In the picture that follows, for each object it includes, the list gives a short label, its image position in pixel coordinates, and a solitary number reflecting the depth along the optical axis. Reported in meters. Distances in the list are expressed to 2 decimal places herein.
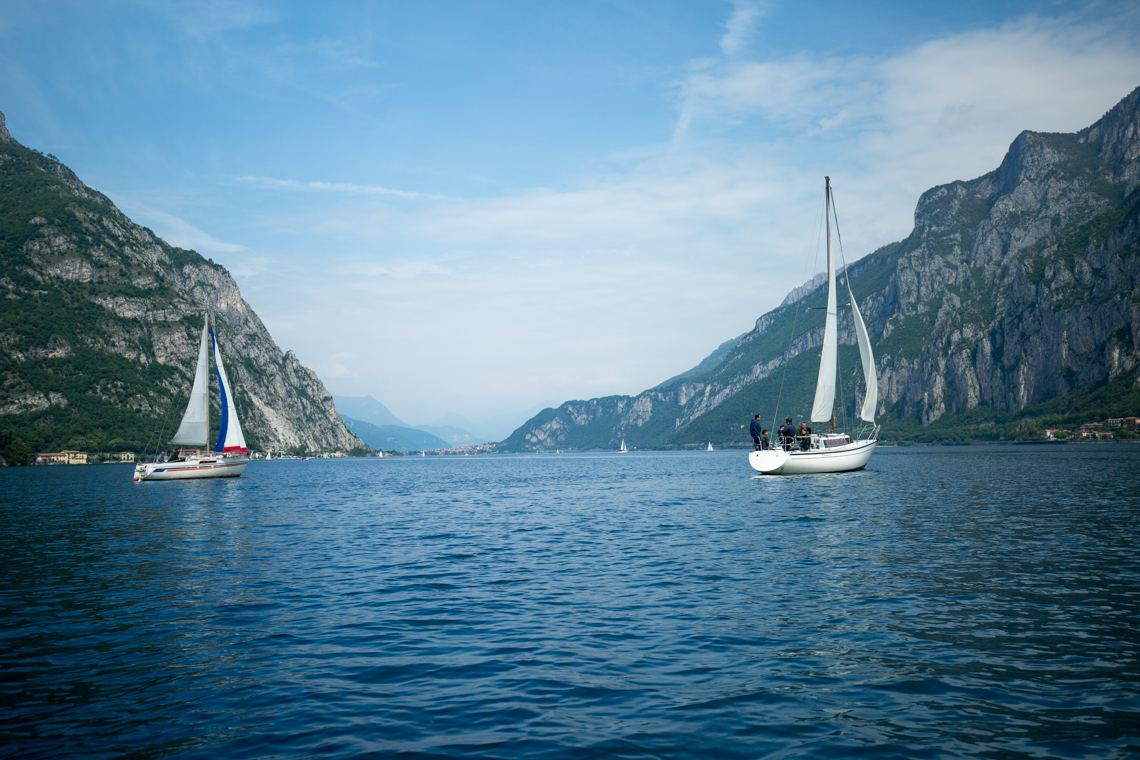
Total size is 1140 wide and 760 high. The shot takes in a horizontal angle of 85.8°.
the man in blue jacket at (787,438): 55.38
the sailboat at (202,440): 71.88
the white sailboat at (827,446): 55.12
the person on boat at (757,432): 56.30
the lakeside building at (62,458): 133.25
